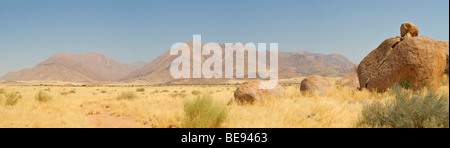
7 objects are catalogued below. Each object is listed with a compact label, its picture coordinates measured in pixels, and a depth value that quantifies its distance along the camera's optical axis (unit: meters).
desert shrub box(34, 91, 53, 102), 15.63
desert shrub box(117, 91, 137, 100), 19.08
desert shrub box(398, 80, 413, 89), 11.76
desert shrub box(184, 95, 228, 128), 6.60
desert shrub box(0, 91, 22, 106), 13.07
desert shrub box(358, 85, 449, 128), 5.86
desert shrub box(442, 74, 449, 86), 15.45
